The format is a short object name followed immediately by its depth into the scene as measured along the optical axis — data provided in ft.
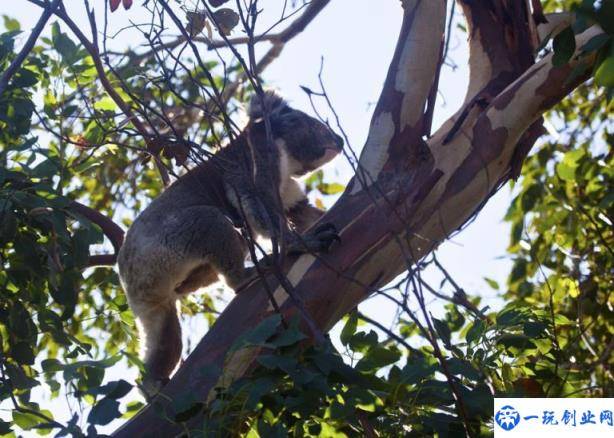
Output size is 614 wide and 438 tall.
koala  27.86
